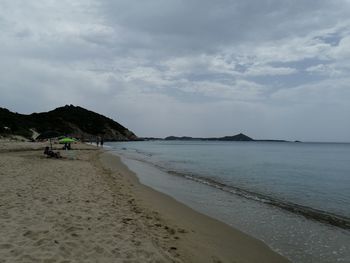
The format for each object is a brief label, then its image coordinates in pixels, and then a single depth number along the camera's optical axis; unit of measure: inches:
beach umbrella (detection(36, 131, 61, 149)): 1148.2
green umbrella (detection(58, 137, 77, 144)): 1328.2
